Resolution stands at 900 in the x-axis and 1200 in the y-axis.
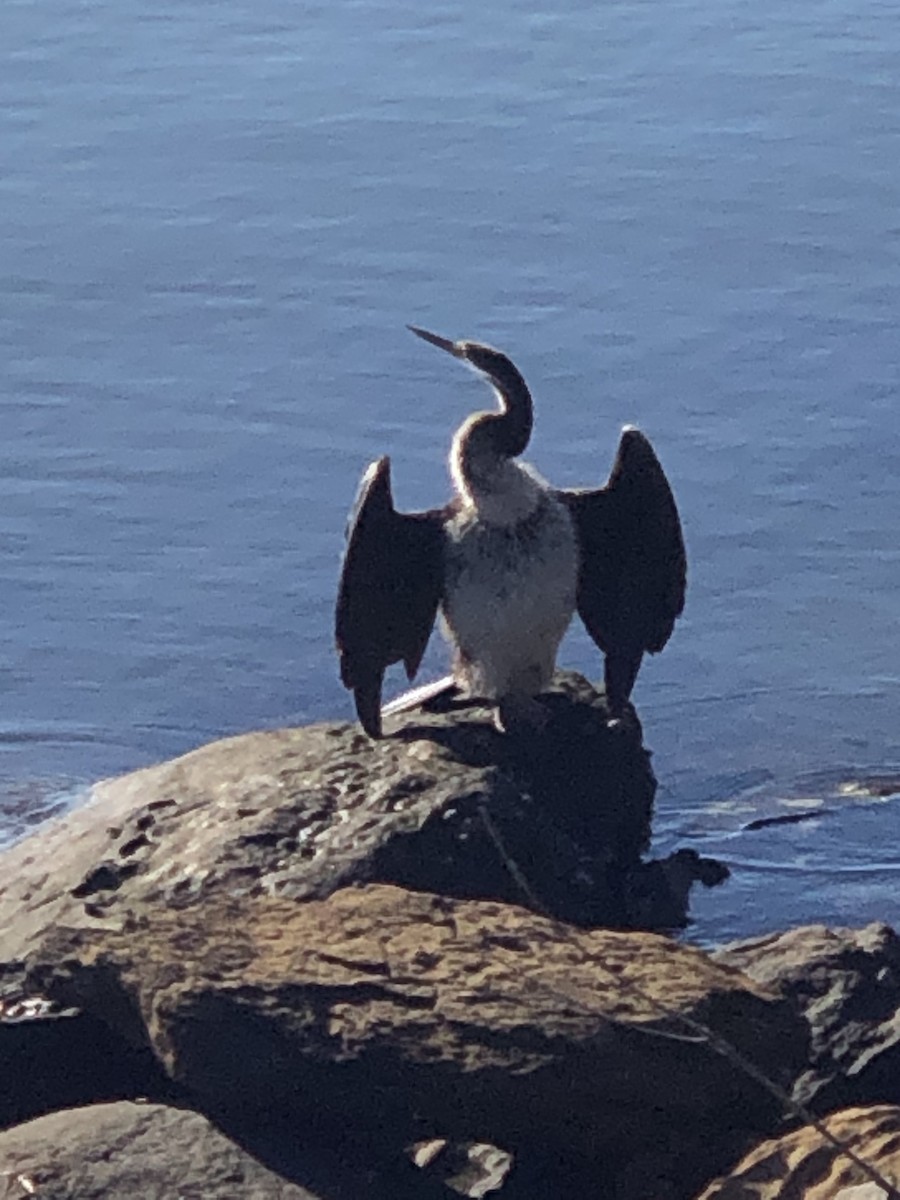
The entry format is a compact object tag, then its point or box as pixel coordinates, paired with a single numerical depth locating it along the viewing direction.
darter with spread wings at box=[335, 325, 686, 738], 9.02
